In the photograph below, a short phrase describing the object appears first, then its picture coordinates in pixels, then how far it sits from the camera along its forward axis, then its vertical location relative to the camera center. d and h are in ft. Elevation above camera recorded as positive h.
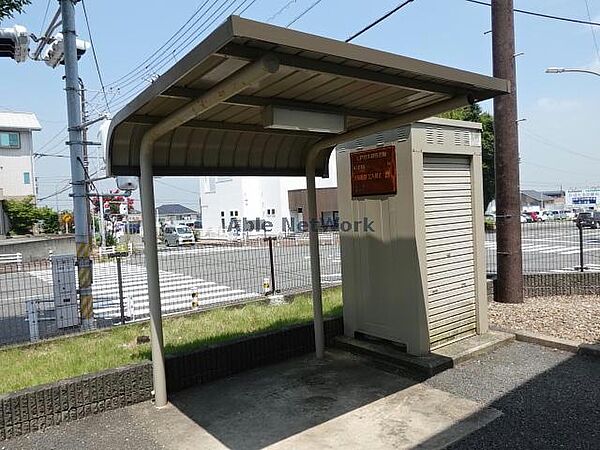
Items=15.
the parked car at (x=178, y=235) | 112.47 -3.33
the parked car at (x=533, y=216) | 160.30 -4.89
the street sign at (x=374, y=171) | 15.67 +1.39
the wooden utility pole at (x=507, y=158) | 21.86 +2.17
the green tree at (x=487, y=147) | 108.43 +13.82
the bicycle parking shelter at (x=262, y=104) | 8.57 +2.86
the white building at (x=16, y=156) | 115.85 +18.65
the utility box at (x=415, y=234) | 15.33 -0.88
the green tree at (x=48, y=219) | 107.45 +2.23
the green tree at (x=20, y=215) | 102.27 +3.33
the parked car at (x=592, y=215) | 115.90 -4.01
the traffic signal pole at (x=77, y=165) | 23.18 +3.10
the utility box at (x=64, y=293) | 23.70 -3.31
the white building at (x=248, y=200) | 135.85 +5.37
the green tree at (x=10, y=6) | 16.47 +7.97
